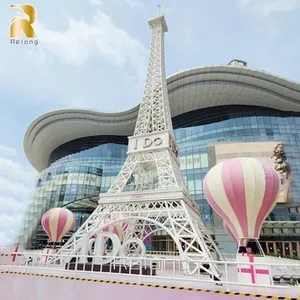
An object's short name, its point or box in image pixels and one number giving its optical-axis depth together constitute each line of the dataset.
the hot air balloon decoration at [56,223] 20.62
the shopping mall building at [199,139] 34.16
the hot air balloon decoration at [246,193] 10.95
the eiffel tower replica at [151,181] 17.23
